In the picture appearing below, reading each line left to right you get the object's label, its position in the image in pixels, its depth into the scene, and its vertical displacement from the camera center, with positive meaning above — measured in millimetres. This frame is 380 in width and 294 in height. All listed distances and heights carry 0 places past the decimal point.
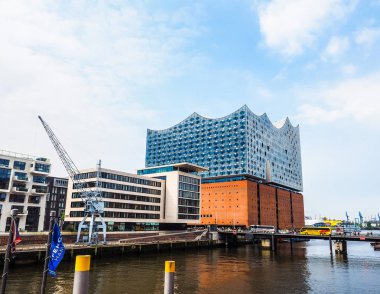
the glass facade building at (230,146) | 177750 +41022
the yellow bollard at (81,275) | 10273 -1757
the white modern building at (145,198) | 110375 +7432
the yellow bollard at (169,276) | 13069 -2237
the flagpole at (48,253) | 14644 -1635
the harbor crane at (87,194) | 91012 +7130
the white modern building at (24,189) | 99312 +8379
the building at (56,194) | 153075 +10823
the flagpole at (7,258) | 15202 -1893
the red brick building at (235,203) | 172625 +9068
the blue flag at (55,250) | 15702 -1543
